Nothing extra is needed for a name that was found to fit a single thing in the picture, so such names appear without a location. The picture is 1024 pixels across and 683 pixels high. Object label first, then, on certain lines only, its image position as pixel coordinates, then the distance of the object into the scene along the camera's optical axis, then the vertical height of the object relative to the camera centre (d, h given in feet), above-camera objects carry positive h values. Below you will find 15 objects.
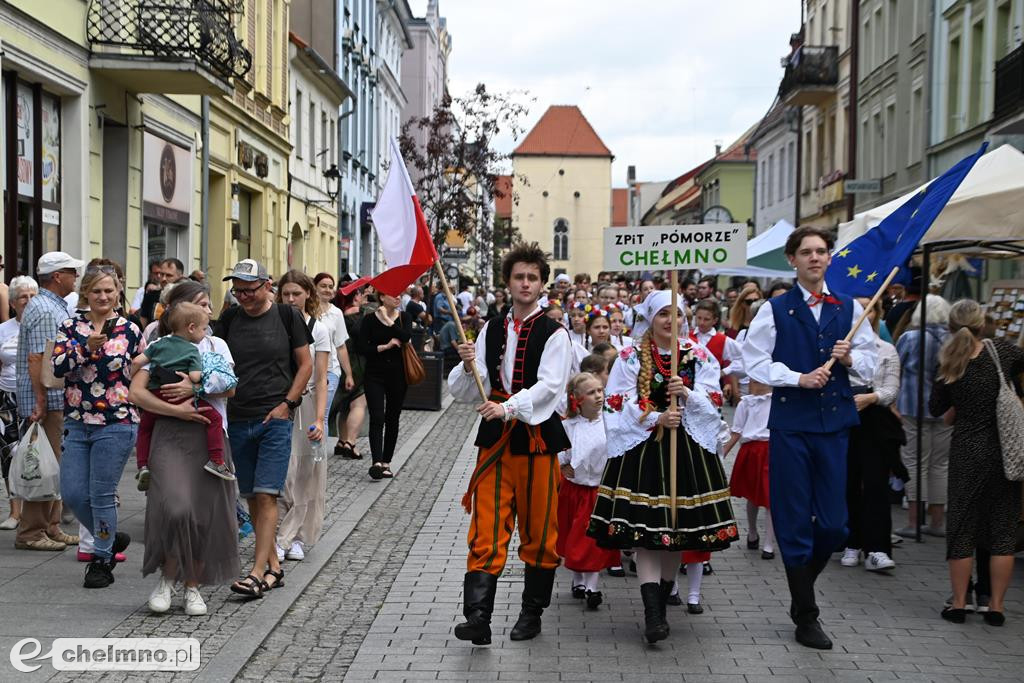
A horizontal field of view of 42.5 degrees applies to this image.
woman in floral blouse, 24.45 -2.00
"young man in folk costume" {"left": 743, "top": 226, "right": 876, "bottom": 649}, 21.70 -1.61
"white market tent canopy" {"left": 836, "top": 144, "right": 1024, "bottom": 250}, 30.45 +2.53
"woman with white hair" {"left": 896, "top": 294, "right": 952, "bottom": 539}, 32.09 -2.65
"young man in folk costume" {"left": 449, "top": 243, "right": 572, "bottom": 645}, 20.85 -2.19
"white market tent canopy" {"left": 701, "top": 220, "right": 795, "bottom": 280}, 66.28 +3.17
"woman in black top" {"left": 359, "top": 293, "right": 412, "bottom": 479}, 42.14 -1.87
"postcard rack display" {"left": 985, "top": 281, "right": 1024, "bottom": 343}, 35.55 +0.32
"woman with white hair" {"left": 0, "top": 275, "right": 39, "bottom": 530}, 29.89 -1.64
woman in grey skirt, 21.89 -3.38
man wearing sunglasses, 24.44 -1.60
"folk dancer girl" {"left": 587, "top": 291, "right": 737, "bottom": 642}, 21.81 -2.58
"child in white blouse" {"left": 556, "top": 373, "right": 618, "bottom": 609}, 24.07 -3.23
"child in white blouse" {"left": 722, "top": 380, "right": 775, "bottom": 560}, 29.37 -3.15
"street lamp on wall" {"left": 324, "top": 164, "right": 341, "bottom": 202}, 104.63 +11.03
